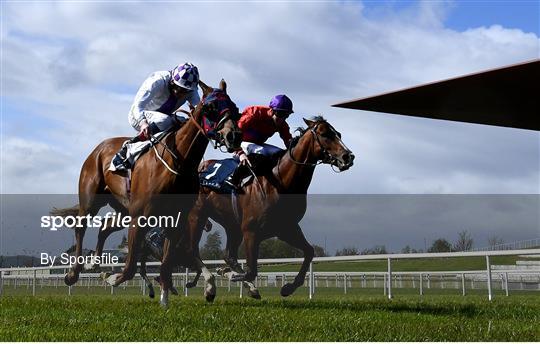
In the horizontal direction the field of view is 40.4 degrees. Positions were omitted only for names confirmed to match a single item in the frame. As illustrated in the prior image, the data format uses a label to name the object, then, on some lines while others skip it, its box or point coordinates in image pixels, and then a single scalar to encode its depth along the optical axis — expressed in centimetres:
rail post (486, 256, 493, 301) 1132
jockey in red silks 812
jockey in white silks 734
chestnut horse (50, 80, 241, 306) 684
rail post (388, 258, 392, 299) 1132
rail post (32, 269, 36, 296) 1423
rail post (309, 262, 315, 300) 1133
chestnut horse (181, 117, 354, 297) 772
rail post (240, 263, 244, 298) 1133
